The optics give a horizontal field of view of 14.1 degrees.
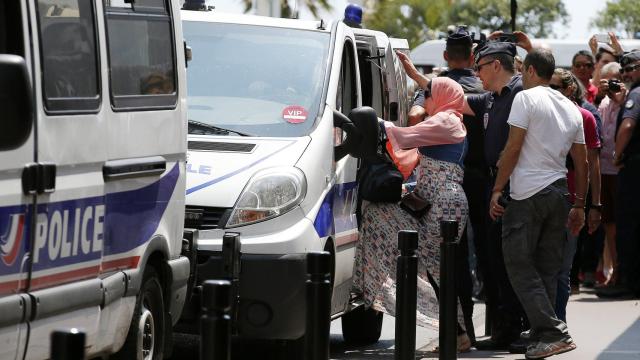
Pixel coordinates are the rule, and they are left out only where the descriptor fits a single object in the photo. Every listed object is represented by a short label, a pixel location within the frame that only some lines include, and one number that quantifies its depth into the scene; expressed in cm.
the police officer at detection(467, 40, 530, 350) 1789
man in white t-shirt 1654
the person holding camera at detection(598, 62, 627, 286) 2510
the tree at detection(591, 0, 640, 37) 19402
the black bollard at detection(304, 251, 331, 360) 1115
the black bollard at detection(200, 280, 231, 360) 900
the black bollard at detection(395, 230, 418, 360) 1424
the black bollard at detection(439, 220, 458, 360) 1519
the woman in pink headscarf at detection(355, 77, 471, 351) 1714
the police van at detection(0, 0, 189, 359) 1002
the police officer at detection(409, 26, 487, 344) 1816
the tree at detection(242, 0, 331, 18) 8887
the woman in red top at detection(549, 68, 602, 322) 1813
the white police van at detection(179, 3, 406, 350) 1478
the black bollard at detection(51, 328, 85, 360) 688
